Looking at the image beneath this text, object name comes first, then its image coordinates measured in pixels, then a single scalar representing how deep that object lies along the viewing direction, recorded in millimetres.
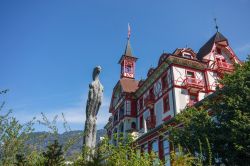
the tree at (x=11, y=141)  7594
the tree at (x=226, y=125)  11609
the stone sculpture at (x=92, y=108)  7045
